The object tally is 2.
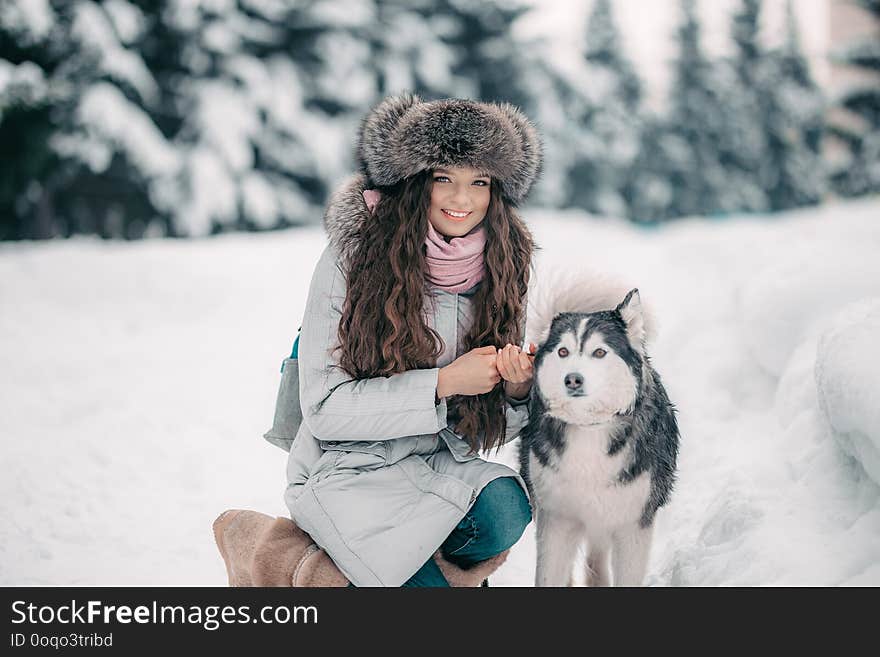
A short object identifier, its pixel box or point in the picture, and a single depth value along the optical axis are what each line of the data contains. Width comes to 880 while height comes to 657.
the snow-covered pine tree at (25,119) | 10.30
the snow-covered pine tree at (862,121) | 18.22
